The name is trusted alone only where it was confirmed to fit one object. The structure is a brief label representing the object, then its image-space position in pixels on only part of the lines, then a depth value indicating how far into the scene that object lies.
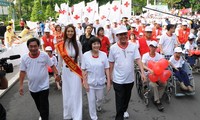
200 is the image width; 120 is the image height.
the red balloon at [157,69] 5.69
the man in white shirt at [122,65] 4.60
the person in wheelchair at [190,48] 8.75
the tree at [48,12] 38.67
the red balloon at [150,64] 5.84
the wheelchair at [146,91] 6.03
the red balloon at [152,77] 5.79
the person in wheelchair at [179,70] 6.57
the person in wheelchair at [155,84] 5.86
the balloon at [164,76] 5.76
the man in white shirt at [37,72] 4.61
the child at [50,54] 7.39
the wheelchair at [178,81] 6.46
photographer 3.41
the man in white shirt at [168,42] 7.57
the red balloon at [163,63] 5.78
